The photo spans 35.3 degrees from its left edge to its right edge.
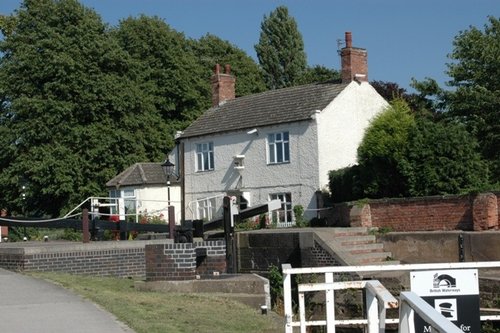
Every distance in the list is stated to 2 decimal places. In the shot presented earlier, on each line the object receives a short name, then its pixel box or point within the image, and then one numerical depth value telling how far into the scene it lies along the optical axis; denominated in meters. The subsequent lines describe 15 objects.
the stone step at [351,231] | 24.18
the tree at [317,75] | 64.91
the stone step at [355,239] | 23.52
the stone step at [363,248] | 23.05
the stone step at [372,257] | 22.25
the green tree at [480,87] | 30.53
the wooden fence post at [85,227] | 23.34
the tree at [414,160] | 24.56
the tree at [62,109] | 43.88
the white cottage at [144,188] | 41.00
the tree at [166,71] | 51.00
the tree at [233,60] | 58.53
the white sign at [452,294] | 7.75
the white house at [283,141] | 33.75
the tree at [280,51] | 71.19
